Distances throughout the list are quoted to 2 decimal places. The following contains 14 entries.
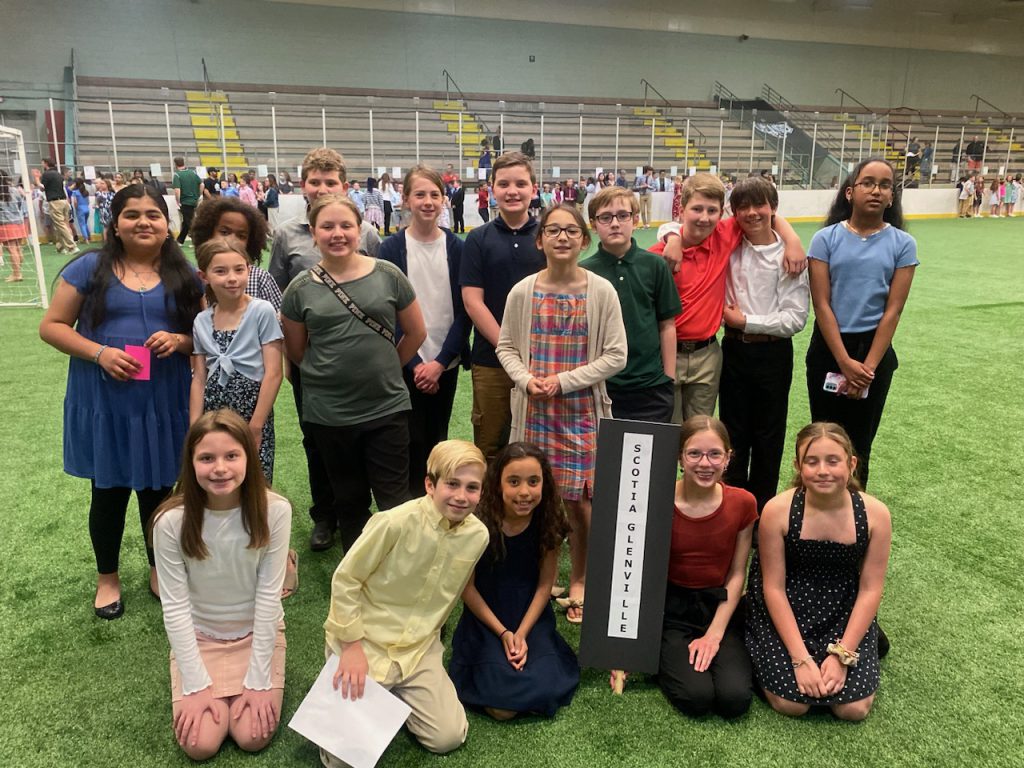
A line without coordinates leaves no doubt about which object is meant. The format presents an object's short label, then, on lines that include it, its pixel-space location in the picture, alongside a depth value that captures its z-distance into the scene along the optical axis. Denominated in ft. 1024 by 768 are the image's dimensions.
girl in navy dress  7.85
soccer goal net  28.45
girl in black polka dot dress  7.80
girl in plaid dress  8.79
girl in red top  8.20
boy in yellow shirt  7.34
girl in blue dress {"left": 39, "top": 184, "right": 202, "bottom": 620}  8.76
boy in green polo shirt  9.50
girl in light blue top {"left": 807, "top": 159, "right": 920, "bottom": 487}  9.90
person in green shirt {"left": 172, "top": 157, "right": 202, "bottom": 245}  47.67
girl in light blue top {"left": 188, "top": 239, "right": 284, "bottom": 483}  8.87
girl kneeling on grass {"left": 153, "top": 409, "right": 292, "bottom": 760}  7.38
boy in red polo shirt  10.17
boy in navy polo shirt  9.98
